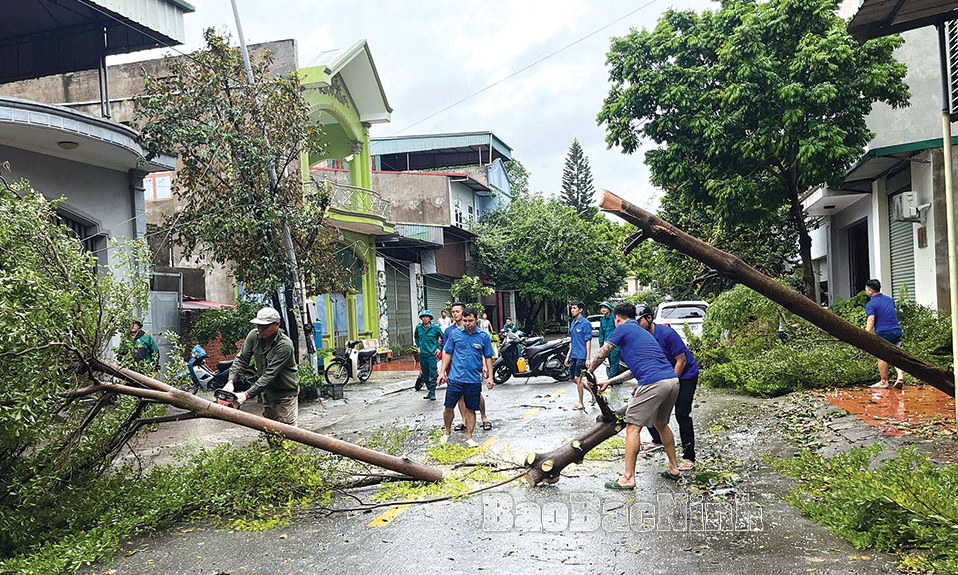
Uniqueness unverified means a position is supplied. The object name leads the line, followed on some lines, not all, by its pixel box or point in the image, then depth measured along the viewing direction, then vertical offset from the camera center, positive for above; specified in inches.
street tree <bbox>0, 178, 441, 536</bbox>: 207.5 -22.9
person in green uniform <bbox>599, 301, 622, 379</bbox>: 500.1 -30.3
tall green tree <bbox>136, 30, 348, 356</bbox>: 522.9 +100.6
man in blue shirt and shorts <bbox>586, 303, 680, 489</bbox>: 256.8 -38.3
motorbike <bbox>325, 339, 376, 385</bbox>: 652.7 -69.5
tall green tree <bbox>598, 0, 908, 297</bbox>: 583.5 +142.2
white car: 782.5 -41.7
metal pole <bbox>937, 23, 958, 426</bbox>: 236.1 +18.8
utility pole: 532.7 +34.7
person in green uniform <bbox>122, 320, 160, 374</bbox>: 501.4 -33.8
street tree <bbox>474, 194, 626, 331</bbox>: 1424.7 +53.1
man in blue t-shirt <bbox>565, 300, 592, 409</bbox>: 475.5 -35.9
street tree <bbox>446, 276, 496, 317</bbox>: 1268.2 -11.3
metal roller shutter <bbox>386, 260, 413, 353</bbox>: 1098.7 -32.2
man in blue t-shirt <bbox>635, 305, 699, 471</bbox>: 284.7 -36.9
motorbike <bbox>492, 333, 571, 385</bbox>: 637.3 -67.9
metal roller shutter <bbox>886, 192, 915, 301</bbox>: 615.5 +9.8
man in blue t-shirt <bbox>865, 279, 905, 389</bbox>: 422.6 -28.9
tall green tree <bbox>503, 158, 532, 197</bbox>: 1829.5 +260.5
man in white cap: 295.6 -31.3
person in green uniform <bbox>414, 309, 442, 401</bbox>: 551.1 -45.6
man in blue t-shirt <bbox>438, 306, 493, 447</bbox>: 349.4 -39.1
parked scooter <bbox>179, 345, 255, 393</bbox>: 576.4 -62.0
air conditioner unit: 550.3 +43.0
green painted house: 868.0 +134.0
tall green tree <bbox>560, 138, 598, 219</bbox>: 2979.8 +410.8
